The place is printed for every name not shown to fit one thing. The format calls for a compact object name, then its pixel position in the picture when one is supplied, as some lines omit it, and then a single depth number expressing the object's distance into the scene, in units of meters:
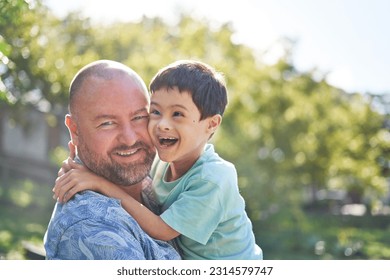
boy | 1.94
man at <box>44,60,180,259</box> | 1.70
